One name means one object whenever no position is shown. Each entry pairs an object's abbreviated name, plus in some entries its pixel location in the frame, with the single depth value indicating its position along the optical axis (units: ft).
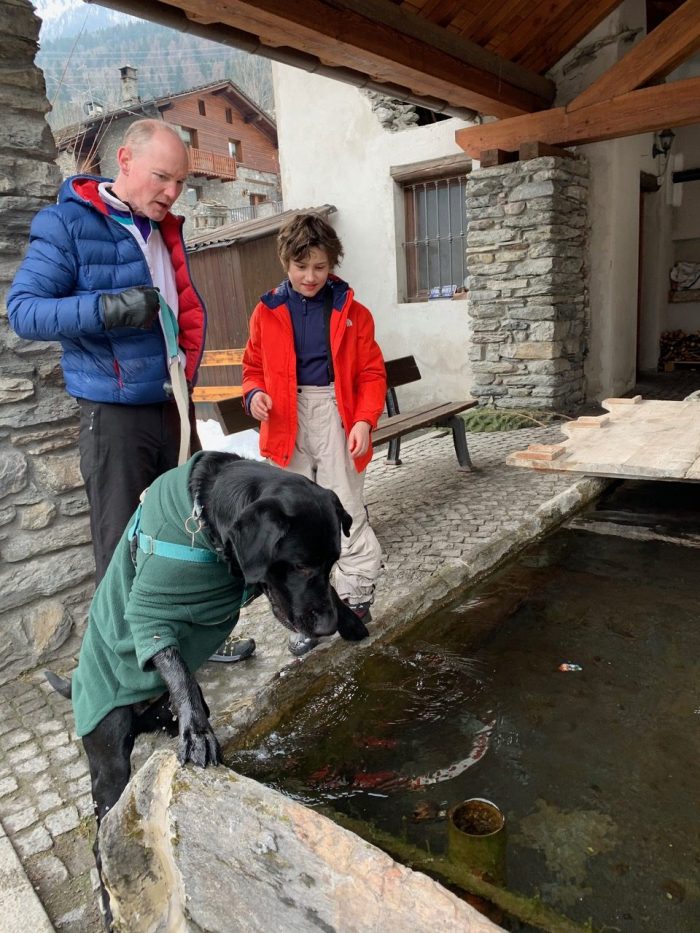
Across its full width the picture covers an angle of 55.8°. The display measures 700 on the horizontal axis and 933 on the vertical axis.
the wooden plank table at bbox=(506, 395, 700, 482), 11.76
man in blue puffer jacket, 7.02
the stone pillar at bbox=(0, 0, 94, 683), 8.64
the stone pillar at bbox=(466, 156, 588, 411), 22.57
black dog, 5.26
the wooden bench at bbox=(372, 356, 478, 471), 16.42
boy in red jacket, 9.22
